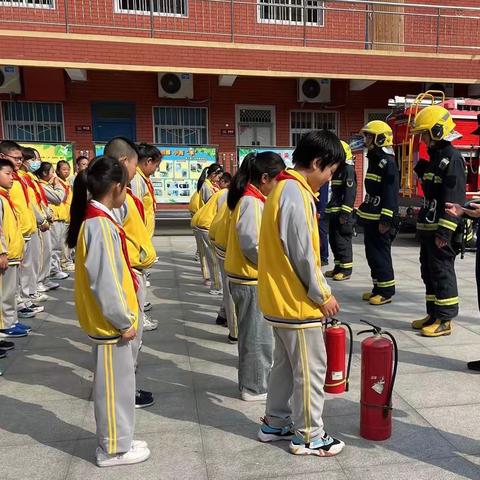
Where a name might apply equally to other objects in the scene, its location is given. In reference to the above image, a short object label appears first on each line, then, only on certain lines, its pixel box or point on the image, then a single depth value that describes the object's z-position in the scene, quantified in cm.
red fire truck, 1015
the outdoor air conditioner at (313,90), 1418
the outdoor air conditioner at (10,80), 1256
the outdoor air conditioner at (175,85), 1338
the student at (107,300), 255
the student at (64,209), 807
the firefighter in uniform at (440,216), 454
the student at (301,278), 256
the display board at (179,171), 1241
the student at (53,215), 700
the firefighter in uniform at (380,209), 581
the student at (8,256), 464
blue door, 1358
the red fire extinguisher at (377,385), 288
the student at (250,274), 344
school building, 1226
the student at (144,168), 459
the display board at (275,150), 1266
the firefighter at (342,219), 742
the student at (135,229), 348
